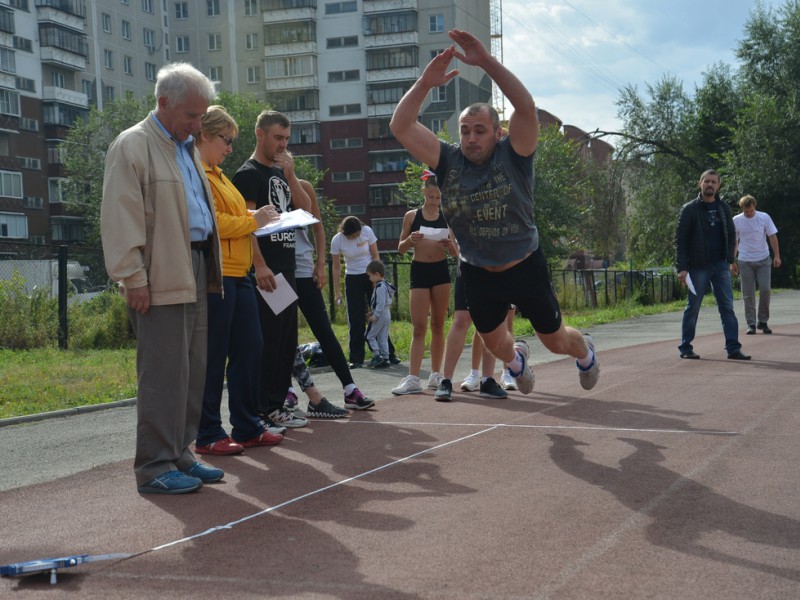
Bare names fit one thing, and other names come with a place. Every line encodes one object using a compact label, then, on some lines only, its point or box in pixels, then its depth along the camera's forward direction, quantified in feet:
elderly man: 16.72
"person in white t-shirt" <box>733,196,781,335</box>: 50.80
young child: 43.50
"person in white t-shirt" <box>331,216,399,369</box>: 43.75
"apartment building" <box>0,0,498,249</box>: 276.41
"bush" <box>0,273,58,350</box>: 55.01
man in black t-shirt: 23.44
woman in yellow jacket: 20.59
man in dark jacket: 39.70
